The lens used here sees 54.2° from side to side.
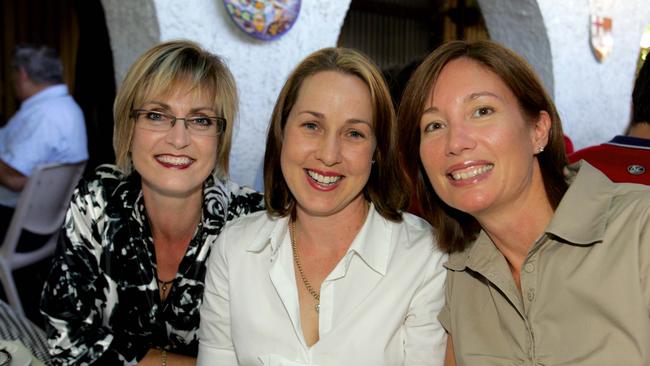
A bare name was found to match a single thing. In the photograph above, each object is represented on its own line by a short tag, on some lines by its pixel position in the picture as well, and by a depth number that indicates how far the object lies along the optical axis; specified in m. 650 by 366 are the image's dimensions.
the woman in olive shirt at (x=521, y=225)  1.36
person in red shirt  2.11
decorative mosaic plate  2.81
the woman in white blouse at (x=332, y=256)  1.69
